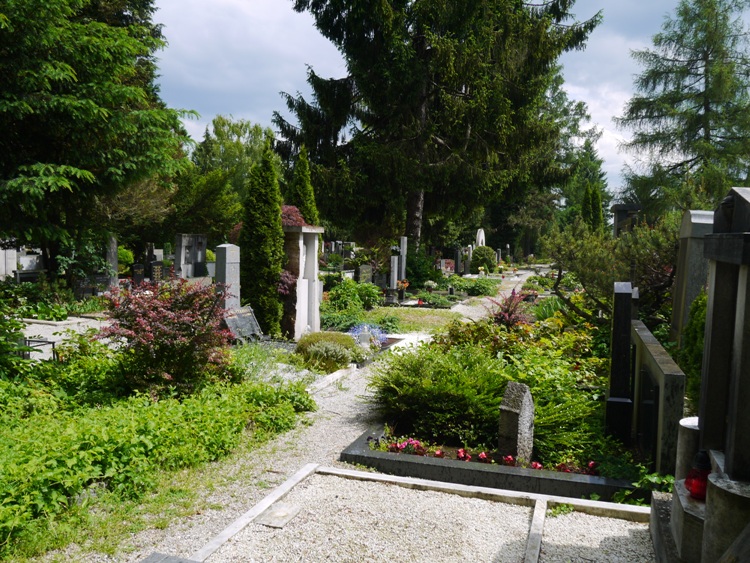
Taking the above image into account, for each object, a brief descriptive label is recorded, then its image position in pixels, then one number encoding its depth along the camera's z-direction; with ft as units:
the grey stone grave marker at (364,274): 65.48
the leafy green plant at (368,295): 55.01
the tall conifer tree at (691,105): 93.15
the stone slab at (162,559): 10.69
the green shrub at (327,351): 29.84
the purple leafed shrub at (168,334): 21.88
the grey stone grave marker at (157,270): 62.35
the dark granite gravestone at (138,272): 68.56
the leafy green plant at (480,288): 76.38
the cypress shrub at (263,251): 38.78
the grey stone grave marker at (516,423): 17.17
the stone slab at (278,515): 13.25
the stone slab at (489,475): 15.64
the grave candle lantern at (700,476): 9.90
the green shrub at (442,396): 19.42
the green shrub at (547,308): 42.97
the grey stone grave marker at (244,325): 32.73
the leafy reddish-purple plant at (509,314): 32.94
